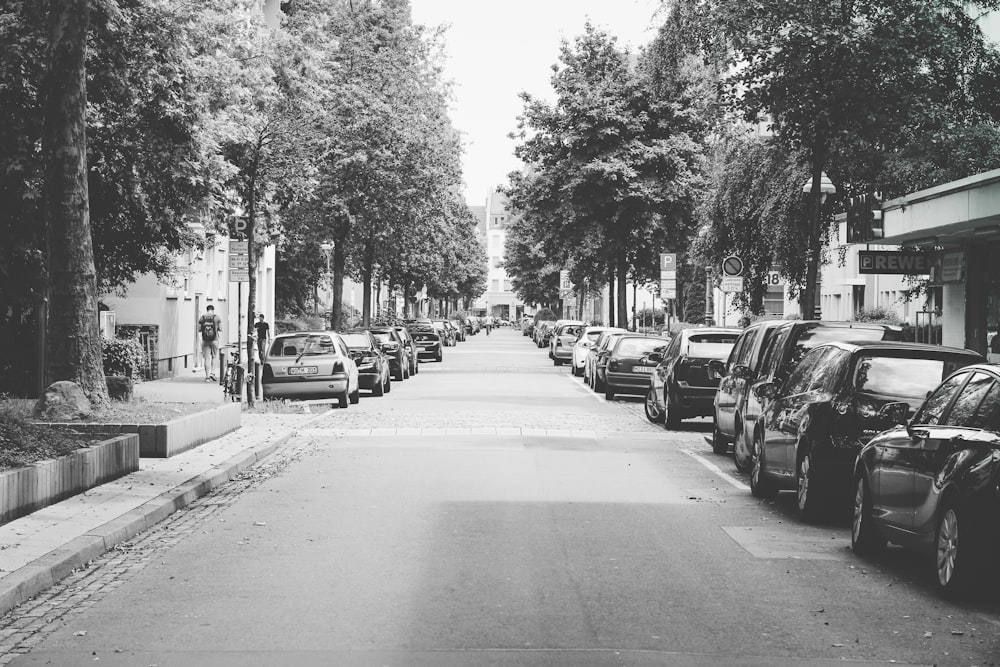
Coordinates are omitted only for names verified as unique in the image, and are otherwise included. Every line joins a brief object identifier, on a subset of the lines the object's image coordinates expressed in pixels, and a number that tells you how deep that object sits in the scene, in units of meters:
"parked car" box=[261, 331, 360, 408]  25.89
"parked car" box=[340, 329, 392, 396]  30.20
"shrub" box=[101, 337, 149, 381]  28.23
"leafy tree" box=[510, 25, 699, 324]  48.06
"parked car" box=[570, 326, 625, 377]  41.72
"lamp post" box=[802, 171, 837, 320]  23.11
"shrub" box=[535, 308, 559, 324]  109.31
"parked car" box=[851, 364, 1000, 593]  7.51
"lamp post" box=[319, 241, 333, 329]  48.06
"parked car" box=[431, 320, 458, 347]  72.31
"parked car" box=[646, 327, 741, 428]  21.23
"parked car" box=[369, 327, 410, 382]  37.41
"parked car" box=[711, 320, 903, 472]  14.71
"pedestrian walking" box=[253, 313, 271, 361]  41.72
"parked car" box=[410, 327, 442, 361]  54.28
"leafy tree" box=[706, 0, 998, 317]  21.62
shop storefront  19.09
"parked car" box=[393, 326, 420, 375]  42.03
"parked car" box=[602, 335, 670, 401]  29.16
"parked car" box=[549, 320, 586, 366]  49.62
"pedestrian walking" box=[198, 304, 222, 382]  34.22
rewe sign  23.30
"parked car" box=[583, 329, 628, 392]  33.51
